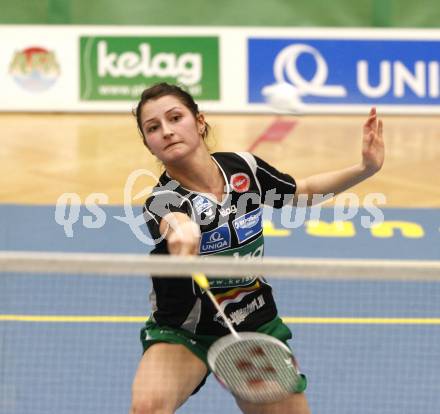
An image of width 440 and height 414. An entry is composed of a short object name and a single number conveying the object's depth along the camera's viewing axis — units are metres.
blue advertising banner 26.73
